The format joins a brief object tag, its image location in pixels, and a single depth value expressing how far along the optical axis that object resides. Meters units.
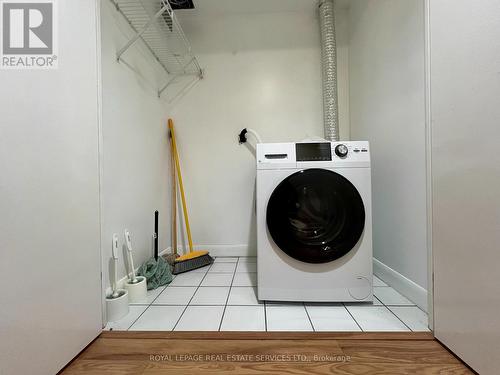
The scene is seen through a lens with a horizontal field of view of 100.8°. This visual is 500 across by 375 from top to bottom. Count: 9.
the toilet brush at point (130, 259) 1.21
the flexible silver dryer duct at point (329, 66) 1.75
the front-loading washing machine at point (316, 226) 1.14
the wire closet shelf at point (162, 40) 1.29
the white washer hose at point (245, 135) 1.90
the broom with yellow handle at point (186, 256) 1.63
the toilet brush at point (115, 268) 1.13
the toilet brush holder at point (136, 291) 1.21
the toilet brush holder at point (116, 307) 1.05
